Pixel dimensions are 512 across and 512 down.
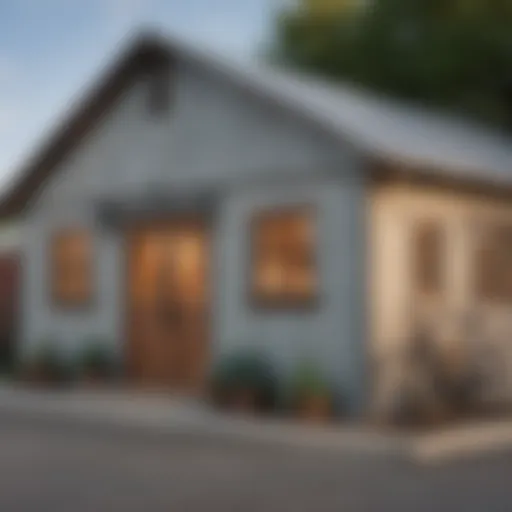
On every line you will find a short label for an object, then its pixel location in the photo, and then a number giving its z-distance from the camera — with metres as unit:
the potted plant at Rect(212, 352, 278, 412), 14.39
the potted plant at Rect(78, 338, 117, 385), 17.09
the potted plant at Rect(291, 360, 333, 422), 13.80
